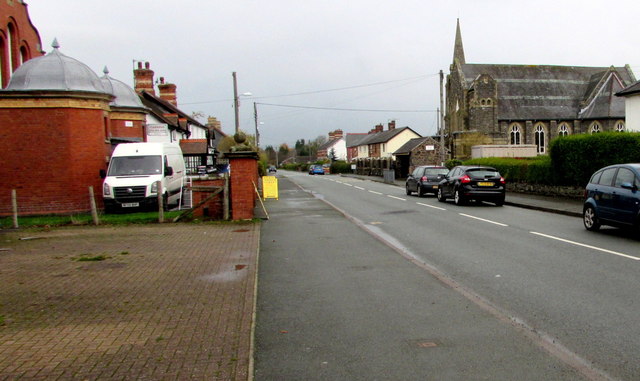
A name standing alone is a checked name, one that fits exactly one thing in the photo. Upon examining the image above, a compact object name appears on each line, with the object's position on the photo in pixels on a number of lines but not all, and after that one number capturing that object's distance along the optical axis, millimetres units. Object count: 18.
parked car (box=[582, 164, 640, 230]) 11375
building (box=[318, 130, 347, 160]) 127062
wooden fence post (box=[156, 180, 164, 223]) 15281
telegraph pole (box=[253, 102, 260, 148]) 53281
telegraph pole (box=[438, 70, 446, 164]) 35812
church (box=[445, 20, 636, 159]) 61875
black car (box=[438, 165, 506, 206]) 20984
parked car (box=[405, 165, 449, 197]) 26656
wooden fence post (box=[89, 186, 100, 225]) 15219
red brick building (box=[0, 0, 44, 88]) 23172
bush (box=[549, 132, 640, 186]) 19250
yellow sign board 26094
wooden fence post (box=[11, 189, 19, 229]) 14961
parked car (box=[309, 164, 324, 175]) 80875
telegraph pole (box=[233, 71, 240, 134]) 36562
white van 17969
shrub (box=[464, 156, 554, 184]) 24767
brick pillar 15633
